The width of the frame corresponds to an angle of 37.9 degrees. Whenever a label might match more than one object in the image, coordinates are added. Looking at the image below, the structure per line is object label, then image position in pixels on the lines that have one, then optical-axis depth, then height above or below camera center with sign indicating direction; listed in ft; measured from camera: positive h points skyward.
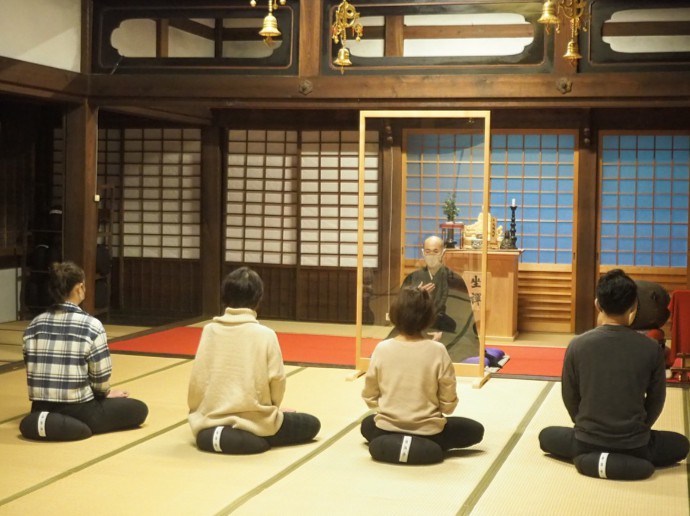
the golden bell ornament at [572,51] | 19.67 +3.53
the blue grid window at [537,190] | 28.27 +1.15
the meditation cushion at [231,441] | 13.89 -3.00
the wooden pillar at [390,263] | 20.27 -0.73
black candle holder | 27.76 -0.20
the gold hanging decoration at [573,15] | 19.02 +4.13
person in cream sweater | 13.73 -2.11
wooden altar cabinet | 26.71 -1.69
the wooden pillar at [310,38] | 24.06 +4.50
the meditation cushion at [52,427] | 14.55 -3.00
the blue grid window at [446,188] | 20.40 +0.85
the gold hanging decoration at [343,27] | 21.24 +4.32
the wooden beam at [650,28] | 27.02 +5.51
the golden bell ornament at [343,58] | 22.03 +3.71
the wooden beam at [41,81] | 22.41 +3.27
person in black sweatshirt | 12.67 -1.96
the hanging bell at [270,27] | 17.31 +3.41
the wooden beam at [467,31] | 28.32 +5.62
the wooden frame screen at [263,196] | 30.53 +0.89
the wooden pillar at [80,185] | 25.45 +0.92
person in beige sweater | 13.29 -2.12
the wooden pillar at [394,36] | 28.55 +5.45
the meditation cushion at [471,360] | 20.84 -2.72
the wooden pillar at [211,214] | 30.81 +0.30
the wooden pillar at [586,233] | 27.86 -0.05
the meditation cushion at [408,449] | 13.42 -2.97
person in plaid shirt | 14.35 -2.05
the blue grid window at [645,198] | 27.66 +0.94
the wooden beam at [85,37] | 25.39 +4.66
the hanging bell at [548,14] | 16.65 +3.60
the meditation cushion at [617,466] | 12.77 -2.98
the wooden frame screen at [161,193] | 31.48 +0.94
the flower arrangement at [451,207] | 20.65 +0.45
